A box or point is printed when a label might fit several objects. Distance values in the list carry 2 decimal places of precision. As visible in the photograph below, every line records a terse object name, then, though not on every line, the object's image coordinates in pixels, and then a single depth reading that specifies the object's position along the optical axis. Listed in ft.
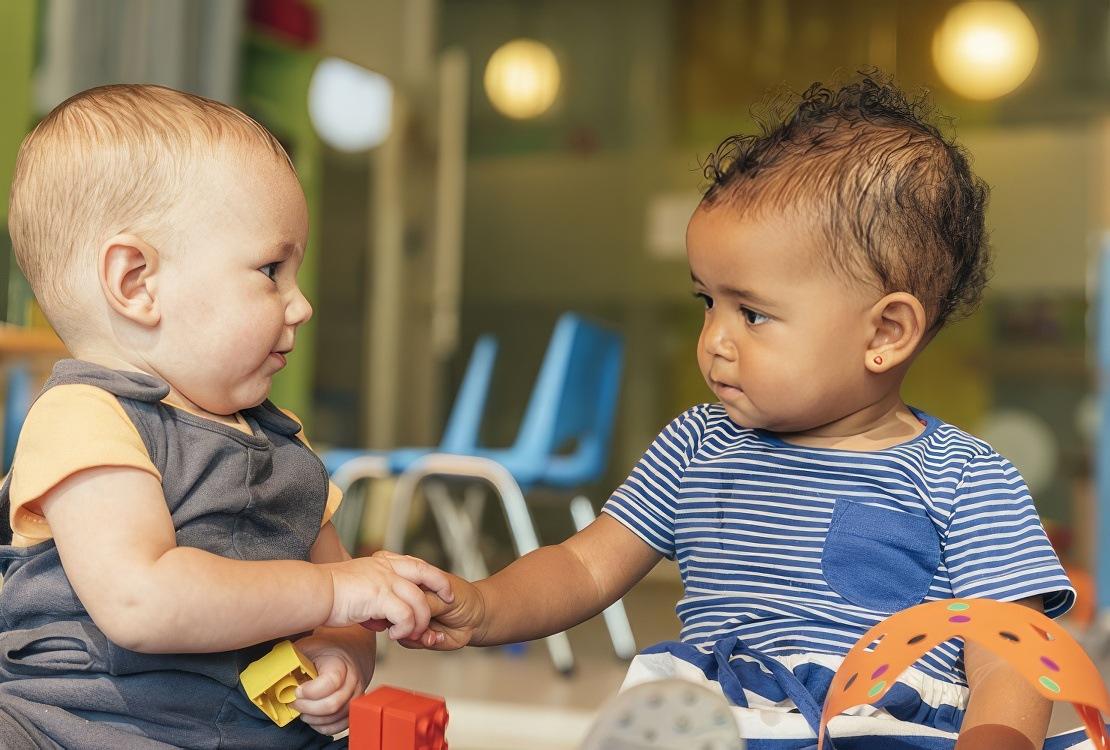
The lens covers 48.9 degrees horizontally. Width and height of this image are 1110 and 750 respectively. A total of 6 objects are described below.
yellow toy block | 2.29
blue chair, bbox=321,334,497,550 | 9.46
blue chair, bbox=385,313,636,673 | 8.89
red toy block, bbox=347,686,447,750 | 1.93
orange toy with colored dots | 1.98
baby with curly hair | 2.60
